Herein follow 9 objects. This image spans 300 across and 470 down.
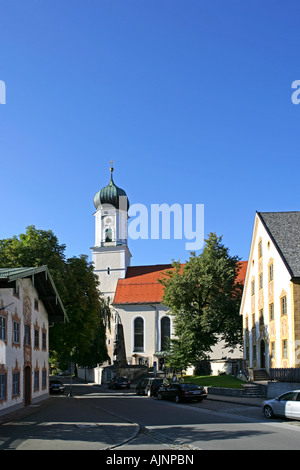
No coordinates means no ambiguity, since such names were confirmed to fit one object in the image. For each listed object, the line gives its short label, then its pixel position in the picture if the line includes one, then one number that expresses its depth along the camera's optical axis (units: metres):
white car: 18.84
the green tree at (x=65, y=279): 36.66
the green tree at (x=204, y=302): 50.75
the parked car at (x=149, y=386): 38.47
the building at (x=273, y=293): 32.72
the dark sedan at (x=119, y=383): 50.50
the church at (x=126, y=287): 74.75
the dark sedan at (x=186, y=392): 29.88
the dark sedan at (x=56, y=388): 45.62
